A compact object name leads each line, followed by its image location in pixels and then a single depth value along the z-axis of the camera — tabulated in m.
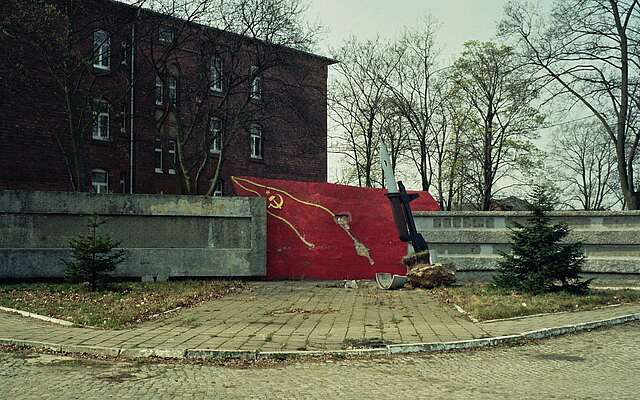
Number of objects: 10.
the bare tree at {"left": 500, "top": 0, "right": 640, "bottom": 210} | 26.50
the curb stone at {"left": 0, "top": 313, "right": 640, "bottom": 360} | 8.16
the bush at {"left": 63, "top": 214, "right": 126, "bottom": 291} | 14.88
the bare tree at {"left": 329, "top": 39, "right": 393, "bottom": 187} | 39.50
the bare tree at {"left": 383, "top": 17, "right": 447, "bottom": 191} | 39.22
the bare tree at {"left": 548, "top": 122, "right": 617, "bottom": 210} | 55.91
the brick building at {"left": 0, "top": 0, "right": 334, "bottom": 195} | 23.17
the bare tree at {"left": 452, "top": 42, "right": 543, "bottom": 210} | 38.25
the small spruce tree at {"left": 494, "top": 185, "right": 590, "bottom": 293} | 13.16
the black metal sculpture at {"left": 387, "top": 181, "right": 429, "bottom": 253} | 18.06
